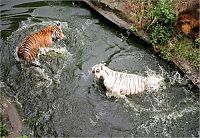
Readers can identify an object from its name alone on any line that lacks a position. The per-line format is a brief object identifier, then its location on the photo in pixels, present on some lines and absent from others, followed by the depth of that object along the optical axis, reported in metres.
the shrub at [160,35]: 9.55
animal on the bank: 8.98
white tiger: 8.48
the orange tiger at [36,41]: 8.99
